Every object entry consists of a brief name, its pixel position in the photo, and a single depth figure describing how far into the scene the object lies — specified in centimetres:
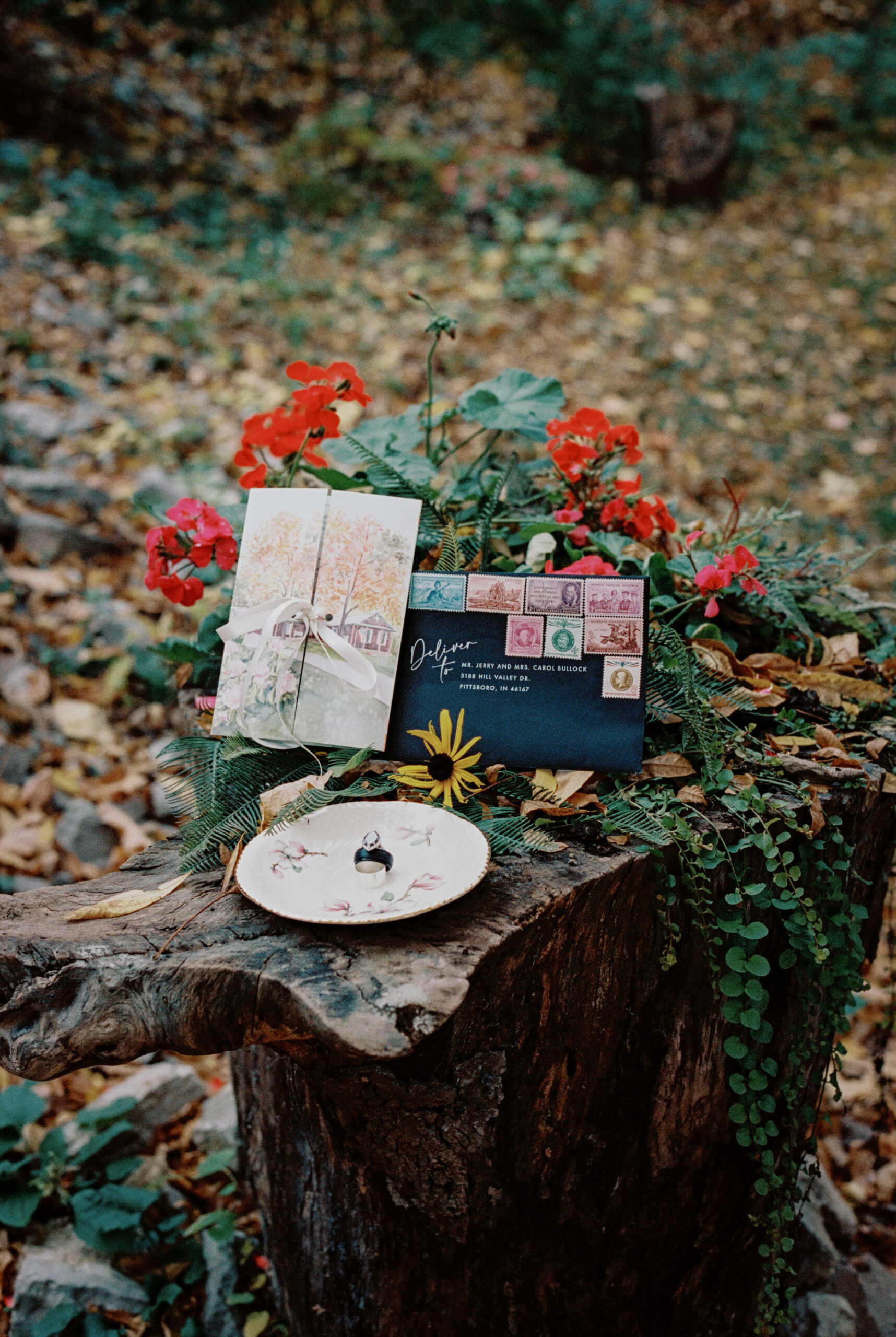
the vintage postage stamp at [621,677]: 126
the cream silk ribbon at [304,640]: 127
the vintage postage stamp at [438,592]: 133
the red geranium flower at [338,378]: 148
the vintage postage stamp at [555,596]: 129
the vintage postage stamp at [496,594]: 131
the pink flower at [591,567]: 137
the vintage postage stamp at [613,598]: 127
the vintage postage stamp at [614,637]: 126
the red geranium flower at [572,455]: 159
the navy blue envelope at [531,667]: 127
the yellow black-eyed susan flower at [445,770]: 124
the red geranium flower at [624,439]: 158
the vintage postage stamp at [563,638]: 128
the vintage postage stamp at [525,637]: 130
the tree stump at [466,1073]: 98
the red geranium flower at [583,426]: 159
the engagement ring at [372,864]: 104
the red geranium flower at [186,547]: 137
